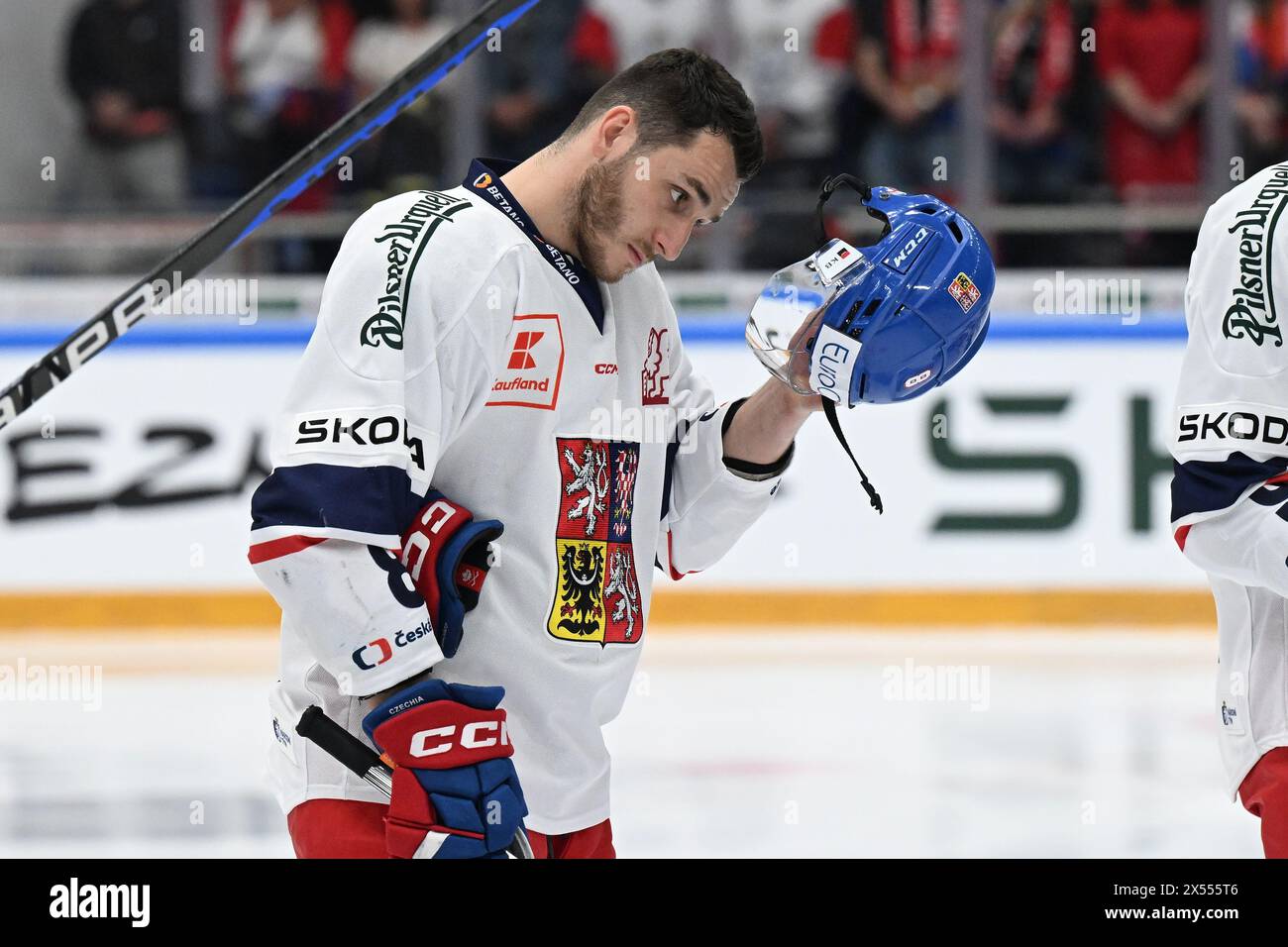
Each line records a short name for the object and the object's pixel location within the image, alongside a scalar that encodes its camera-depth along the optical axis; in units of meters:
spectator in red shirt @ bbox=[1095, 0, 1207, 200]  13.46
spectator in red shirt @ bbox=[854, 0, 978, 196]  13.34
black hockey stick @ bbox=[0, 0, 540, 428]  3.84
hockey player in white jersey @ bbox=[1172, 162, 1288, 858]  3.94
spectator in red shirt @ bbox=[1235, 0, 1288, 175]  13.40
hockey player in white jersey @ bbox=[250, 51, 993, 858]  3.51
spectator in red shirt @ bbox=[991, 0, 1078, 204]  13.41
